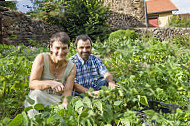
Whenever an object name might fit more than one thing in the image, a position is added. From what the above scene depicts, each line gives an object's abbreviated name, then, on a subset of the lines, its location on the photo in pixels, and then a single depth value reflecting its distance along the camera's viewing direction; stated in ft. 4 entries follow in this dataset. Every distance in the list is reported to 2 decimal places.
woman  5.24
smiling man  7.51
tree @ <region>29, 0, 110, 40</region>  27.07
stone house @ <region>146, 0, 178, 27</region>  66.70
